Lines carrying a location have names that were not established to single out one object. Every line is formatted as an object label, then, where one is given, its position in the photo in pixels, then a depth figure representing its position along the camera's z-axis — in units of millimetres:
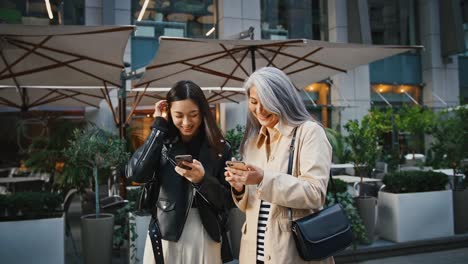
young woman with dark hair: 2156
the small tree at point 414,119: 12209
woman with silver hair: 1772
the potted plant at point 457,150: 7027
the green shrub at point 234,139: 6189
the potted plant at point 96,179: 5074
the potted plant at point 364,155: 6309
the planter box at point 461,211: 7005
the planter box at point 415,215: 6312
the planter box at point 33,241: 4719
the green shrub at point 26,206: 4902
